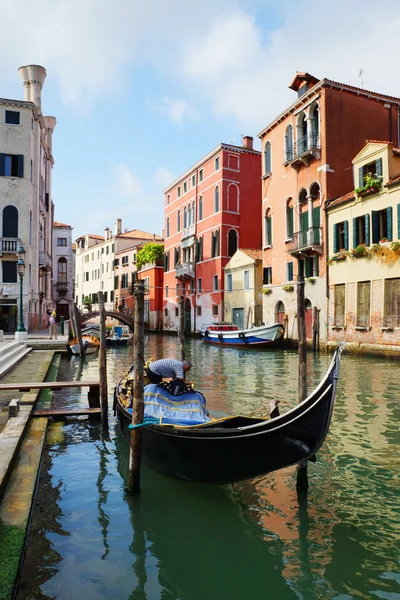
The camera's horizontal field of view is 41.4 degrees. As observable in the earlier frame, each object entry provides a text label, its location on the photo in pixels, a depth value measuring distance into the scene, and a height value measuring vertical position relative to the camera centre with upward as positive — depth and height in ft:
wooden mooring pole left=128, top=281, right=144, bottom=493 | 16.28 -3.01
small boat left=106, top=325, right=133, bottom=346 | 85.76 -3.88
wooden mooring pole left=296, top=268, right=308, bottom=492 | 15.97 -1.72
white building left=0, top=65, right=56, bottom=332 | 77.56 +16.69
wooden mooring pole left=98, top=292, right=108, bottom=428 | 25.53 -3.02
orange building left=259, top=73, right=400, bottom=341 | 67.31 +19.66
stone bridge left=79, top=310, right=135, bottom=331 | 96.82 -0.45
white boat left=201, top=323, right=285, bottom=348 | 71.61 -3.04
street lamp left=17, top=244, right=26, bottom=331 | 54.49 +5.10
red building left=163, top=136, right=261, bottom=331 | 96.73 +17.70
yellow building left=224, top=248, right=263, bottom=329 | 85.30 +4.59
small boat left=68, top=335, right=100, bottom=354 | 61.87 -3.63
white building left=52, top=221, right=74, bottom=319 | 141.79 +12.98
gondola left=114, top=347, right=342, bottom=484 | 13.47 -3.58
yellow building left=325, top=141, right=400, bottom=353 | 54.95 +6.39
